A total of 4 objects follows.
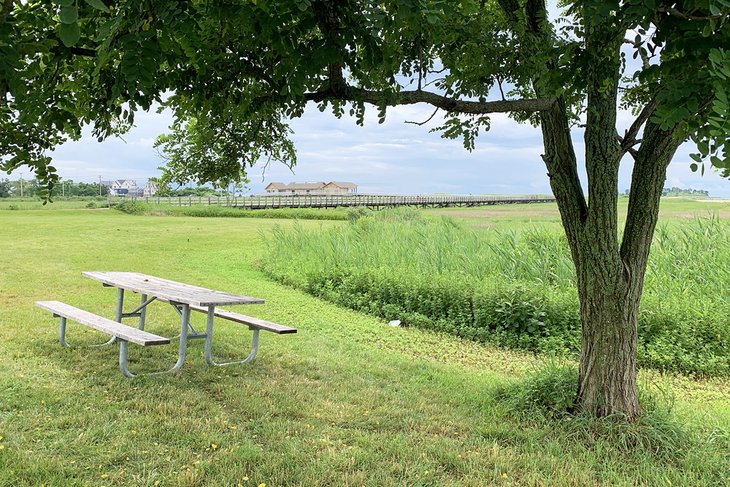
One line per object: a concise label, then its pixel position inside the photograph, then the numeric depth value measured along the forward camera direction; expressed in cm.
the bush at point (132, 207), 3352
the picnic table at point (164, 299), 489
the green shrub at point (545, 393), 436
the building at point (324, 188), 7656
